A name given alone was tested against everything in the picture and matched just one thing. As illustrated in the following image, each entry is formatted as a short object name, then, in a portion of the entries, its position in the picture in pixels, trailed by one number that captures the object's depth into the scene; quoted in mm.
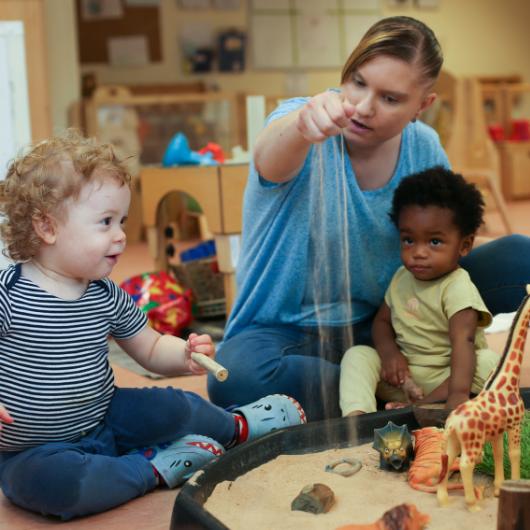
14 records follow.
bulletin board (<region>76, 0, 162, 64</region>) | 5191
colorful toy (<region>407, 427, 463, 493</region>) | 1128
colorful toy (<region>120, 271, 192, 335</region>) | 2307
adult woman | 1404
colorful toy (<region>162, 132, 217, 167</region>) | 2455
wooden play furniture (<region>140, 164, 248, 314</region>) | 2283
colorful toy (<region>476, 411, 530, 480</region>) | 1146
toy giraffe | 984
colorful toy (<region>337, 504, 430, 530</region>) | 943
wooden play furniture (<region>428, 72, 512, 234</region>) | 4316
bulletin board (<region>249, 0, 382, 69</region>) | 5500
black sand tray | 1118
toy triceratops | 1193
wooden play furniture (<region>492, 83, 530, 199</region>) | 5637
